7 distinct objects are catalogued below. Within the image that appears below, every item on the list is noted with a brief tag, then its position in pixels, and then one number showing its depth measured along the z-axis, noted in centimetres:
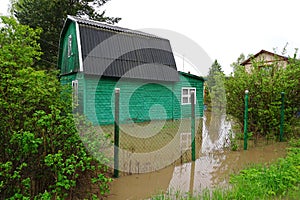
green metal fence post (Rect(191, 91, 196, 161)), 516
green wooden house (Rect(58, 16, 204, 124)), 1047
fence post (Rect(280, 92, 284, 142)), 704
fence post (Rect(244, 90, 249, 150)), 610
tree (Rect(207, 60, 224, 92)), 3886
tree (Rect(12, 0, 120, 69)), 1894
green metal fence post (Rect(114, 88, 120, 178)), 414
